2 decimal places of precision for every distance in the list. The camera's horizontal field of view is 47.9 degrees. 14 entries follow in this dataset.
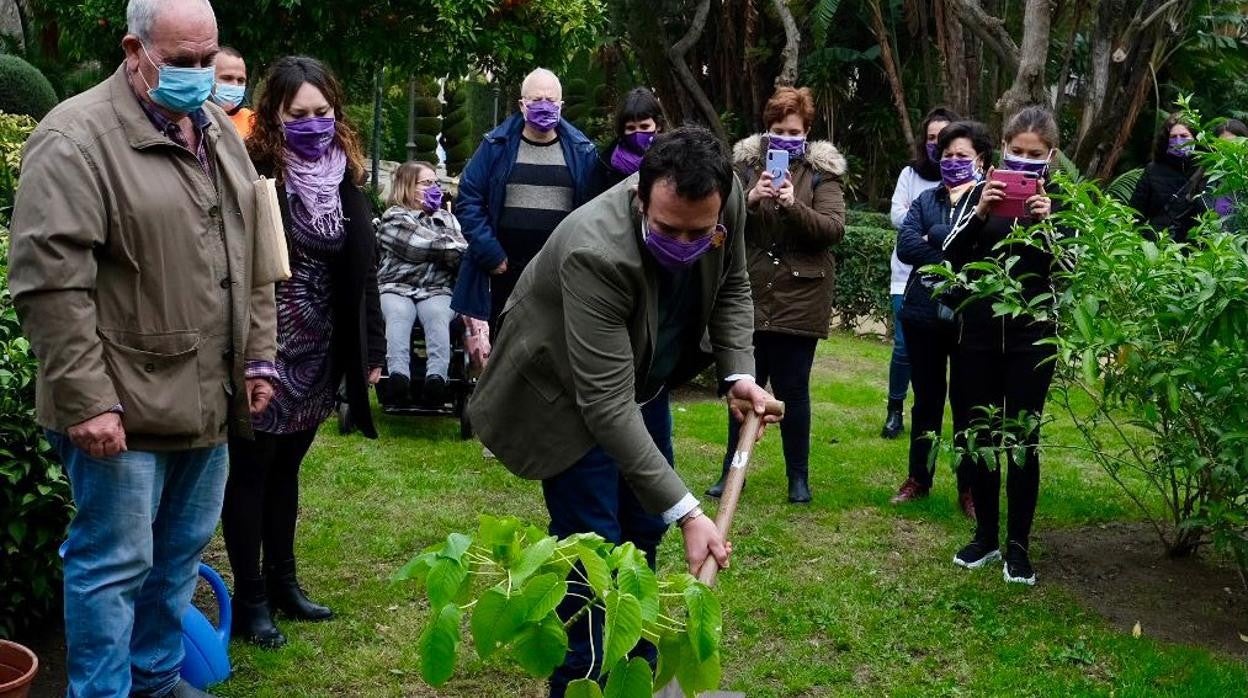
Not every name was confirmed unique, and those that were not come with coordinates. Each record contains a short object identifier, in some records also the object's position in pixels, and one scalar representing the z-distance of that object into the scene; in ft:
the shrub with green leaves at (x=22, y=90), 38.60
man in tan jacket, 11.17
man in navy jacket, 22.31
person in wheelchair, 26.91
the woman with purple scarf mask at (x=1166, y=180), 27.27
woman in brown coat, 21.86
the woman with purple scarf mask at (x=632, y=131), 22.06
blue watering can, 14.30
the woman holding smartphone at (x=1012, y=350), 18.06
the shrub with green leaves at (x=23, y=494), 14.03
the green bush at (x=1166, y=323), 15.66
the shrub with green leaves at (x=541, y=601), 8.89
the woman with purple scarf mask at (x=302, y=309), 15.34
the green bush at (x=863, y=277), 45.14
